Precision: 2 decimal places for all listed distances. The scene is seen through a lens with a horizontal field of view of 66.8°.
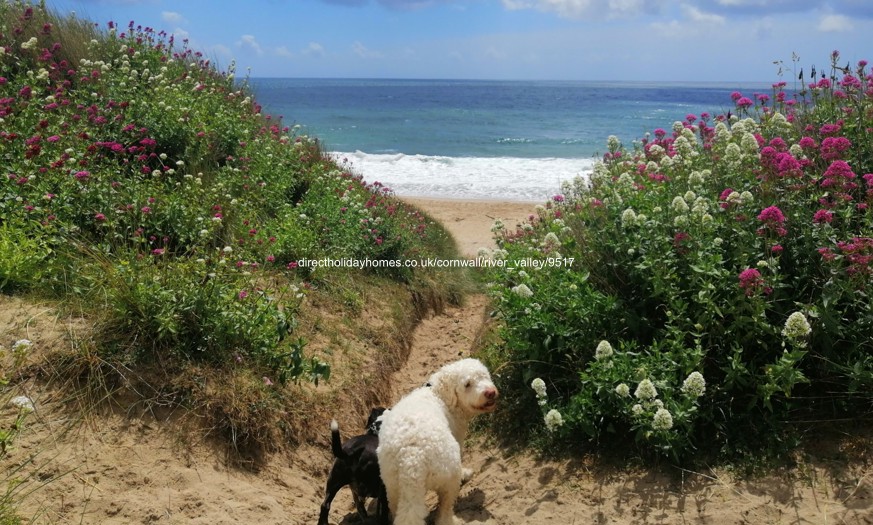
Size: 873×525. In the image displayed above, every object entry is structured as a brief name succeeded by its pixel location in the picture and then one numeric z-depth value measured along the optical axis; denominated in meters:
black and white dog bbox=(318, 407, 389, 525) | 4.16
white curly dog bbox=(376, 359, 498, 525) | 3.82
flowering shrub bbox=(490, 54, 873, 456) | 4.40
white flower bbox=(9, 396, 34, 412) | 2.94
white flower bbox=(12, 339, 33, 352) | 3.05
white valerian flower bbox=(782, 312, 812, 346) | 4.11
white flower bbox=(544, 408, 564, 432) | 4.68
